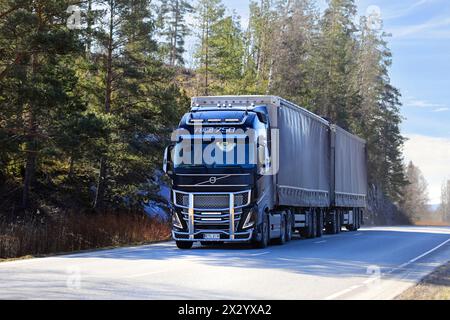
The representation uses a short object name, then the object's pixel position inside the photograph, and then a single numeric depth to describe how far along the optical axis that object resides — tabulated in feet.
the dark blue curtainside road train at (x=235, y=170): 67.77
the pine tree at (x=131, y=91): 115.24
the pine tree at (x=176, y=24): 313.53
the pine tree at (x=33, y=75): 87.15
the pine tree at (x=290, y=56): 200.34
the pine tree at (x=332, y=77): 235.20
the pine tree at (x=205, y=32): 179.42
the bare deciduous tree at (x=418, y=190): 536.83
